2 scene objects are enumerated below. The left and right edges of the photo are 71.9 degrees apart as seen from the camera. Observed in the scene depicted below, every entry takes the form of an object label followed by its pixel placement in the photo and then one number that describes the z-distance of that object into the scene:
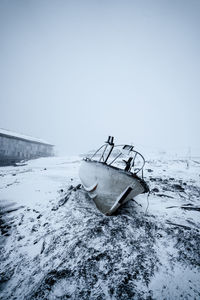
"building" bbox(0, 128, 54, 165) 23.11
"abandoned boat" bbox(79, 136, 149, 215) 3.57
